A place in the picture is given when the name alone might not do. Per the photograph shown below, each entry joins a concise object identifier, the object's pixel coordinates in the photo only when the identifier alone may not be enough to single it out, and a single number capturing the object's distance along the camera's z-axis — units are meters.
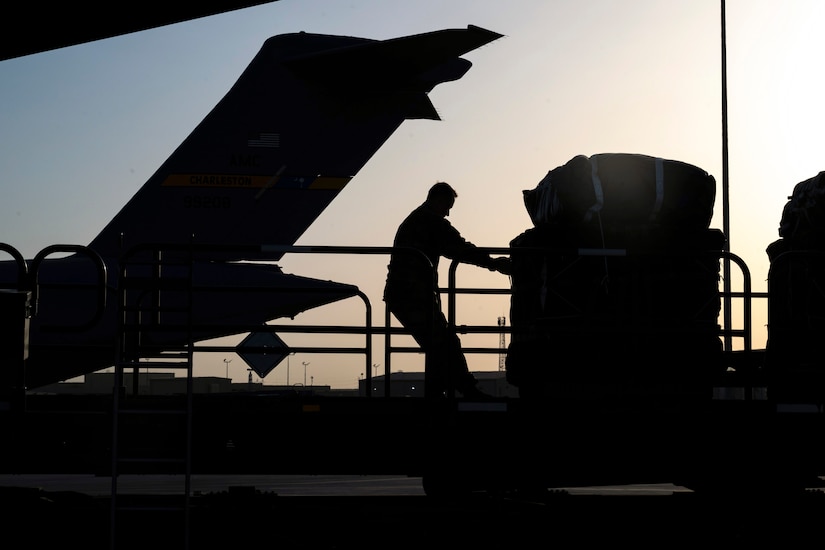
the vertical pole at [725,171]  45.91
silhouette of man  16.48
